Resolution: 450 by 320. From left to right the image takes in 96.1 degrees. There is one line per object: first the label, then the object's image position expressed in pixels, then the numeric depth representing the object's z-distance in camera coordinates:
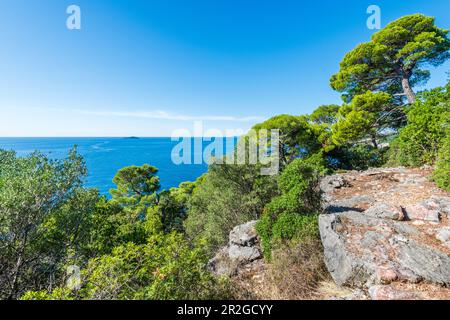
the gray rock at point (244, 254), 6.65
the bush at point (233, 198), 10.93
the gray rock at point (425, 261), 3.73
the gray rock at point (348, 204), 6.74
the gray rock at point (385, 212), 5.67
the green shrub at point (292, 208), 5.97
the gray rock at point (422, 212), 5.44
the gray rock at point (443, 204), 5.52
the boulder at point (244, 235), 7.27
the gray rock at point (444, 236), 4.58
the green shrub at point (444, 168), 6.85
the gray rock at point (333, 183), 9.55
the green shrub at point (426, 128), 8.48
